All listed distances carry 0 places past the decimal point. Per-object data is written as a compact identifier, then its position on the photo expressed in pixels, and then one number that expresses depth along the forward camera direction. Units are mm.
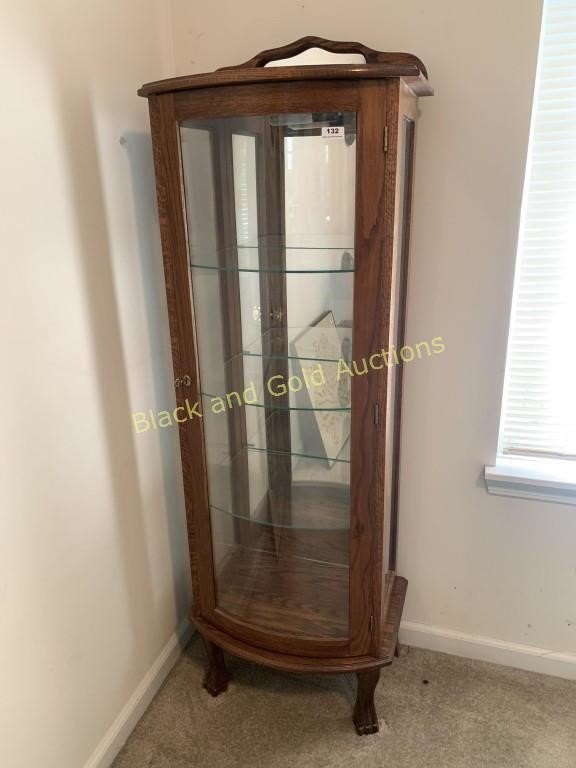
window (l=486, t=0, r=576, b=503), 1340
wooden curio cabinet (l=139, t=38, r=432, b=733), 1163
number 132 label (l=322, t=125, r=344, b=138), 1163
